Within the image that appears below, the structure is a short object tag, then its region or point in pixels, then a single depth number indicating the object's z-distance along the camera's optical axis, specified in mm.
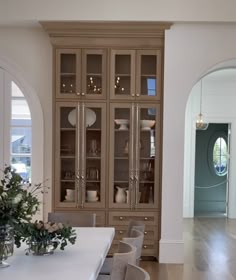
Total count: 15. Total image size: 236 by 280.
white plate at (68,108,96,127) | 4887
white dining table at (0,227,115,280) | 2066
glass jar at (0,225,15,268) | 2260
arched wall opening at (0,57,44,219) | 5055
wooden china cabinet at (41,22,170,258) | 4820
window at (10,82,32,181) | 5168
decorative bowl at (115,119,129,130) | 4891
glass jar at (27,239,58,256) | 2455
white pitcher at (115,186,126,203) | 4895
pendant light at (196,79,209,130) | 8109
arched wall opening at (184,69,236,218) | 8570
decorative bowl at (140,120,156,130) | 4883
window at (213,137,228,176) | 10141
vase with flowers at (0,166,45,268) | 2221
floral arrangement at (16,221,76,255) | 2441
